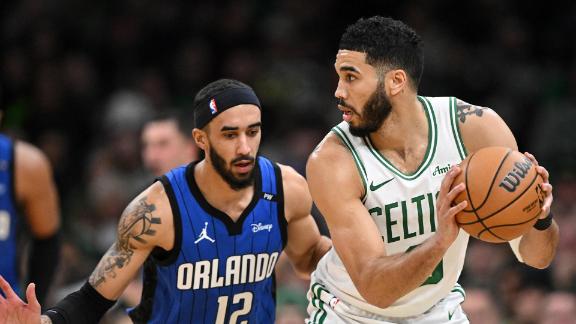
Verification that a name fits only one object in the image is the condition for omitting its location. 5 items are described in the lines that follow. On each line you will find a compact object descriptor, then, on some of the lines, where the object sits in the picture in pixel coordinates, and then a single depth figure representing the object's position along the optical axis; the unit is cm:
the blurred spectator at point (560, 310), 1430
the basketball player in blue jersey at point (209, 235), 1041
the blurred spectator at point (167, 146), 1408
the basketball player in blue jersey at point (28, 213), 1267
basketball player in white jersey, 937
